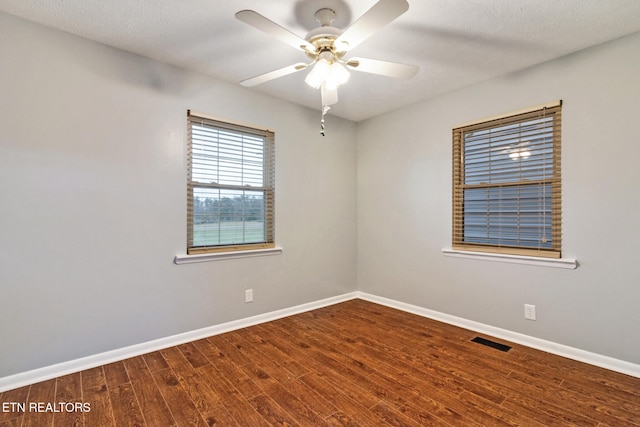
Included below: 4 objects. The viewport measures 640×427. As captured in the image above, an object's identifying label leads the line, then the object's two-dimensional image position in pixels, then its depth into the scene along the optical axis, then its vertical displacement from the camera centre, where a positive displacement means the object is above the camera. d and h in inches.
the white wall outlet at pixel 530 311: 106.8 -32.0
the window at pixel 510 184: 104.8 +12.6
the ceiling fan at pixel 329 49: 64.2 +39.5
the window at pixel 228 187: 114.3 +11.6
